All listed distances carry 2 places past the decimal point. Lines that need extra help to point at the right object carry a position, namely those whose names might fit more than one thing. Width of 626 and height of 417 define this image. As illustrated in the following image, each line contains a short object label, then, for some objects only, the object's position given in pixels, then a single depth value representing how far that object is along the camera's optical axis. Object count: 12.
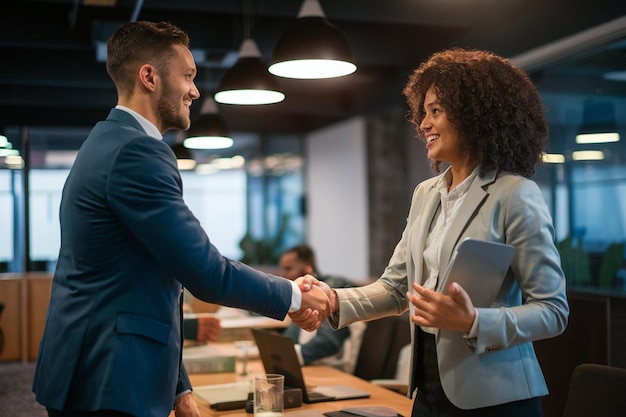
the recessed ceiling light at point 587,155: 5.14
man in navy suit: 1.64
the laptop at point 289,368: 2.74
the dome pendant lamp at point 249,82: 3.76
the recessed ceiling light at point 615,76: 4.92
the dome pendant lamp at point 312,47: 3.07
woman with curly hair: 1.68
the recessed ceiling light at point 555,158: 5.49
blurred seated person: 3.92
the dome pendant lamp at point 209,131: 5.52
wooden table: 2.61
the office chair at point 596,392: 2.15
